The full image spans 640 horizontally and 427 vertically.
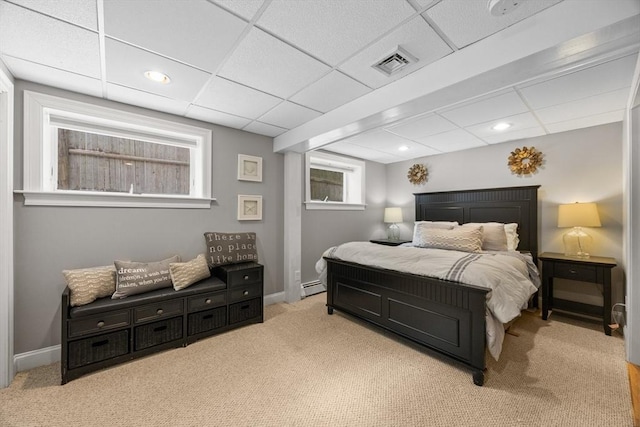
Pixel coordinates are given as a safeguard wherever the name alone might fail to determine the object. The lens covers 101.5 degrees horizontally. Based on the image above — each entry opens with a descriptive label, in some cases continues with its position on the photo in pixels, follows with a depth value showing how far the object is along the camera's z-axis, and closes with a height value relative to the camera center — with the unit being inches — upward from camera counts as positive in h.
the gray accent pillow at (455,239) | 125.4 -12.0
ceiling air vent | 71.3 +43.8
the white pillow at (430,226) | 145.3 -6.6
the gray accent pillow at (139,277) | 88.6 -22.8
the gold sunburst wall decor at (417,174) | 187.9 +29.6
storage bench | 78.4 -37.2
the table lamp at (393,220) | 196.9 -4.3
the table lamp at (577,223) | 116.0 -3.7
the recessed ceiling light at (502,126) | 123.7 +42.9
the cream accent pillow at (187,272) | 98.2 -22.9
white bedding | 76.5 -19.1
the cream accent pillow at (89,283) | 81.4 -22.9
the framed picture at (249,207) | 132.6 +3.3
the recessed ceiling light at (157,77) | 81.0 +43.4
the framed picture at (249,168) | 132.3 +23.6
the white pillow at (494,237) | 130.3 -11.3
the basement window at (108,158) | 87.4 +22.3
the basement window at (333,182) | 170.4 +23.1
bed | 78.2 -29.3
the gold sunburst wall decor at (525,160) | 140.6 +30.1
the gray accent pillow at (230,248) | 118.7 -16.2
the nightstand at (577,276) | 107.0 -26.5
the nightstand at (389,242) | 182.5 -19.6
